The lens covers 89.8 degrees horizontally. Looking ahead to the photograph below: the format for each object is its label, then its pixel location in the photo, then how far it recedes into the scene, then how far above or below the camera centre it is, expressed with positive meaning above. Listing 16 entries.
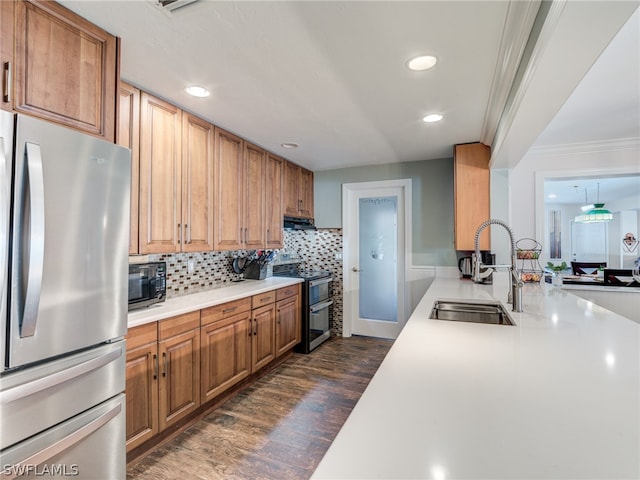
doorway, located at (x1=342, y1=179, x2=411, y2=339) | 4.20 -0.15
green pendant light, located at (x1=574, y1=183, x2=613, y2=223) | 5.76 +0.54
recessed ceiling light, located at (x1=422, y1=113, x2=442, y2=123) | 2.53 +1.03
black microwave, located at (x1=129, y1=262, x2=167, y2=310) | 2.01 -0.25
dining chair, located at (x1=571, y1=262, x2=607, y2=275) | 5.62 -0.40
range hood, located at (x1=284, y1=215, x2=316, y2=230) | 3.98 +0.29
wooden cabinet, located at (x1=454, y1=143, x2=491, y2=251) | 3.24 +0.54
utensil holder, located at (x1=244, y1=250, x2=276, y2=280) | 3.59 -0.25
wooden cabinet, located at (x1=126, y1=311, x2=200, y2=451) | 1.85 -0.81
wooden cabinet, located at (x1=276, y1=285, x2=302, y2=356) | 3.35 -0.81
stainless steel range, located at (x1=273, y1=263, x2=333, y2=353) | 3.80 -0.73
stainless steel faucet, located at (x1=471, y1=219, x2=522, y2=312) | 1.85 -0.23
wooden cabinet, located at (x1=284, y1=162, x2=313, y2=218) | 3.93 +0.71
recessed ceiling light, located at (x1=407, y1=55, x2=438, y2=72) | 1.74 +1.02
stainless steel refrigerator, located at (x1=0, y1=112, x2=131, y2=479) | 1.14 -0.22
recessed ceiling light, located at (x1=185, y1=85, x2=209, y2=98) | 2.08 +1.02
